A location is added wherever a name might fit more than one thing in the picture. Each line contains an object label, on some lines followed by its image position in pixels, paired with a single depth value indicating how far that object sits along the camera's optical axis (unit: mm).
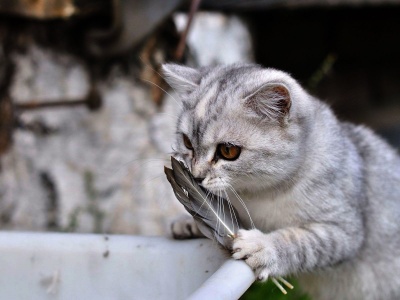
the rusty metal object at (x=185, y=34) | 728
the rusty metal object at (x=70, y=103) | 734
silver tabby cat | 531
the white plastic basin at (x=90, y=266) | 517
